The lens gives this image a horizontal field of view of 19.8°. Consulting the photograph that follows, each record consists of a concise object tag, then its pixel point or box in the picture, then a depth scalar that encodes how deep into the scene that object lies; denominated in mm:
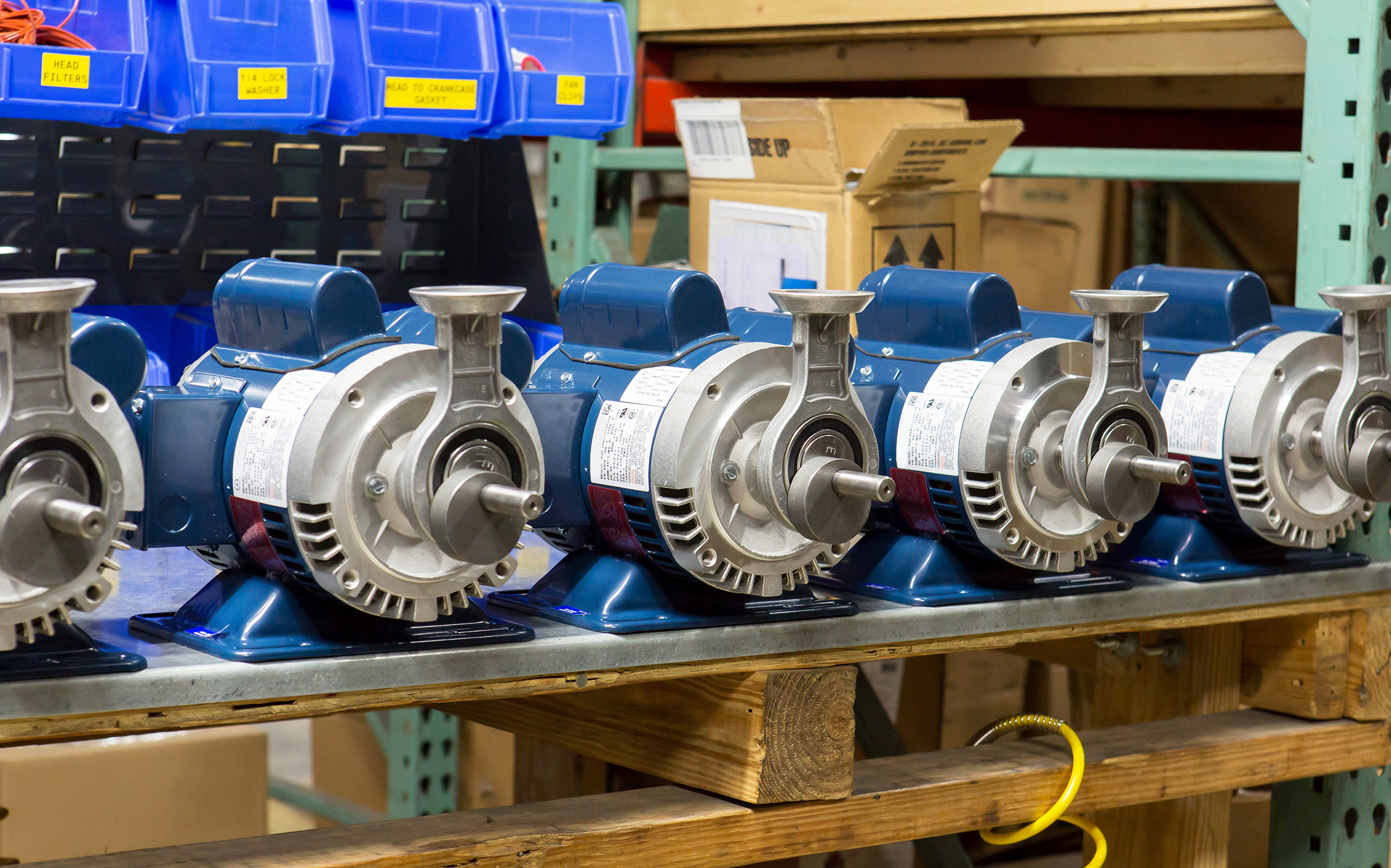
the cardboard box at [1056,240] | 4632
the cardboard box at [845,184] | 3386
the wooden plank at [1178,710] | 3143
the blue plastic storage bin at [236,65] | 3158
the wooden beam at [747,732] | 2779
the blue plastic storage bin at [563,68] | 3402
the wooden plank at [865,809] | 2682
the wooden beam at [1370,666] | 3084
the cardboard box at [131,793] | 3809
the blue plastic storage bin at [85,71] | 3088
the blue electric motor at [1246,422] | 2919
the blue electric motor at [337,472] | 2613
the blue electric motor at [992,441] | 2811
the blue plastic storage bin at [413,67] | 3290
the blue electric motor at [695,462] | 2707
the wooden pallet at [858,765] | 2722
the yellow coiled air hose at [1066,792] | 2897
